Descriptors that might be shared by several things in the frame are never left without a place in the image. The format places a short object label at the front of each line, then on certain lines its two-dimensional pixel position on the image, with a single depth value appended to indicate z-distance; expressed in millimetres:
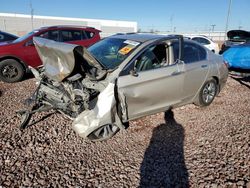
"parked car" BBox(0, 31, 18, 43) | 8615
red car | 6703
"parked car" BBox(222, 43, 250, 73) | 7074
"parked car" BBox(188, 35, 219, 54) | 13991
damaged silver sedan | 3266
